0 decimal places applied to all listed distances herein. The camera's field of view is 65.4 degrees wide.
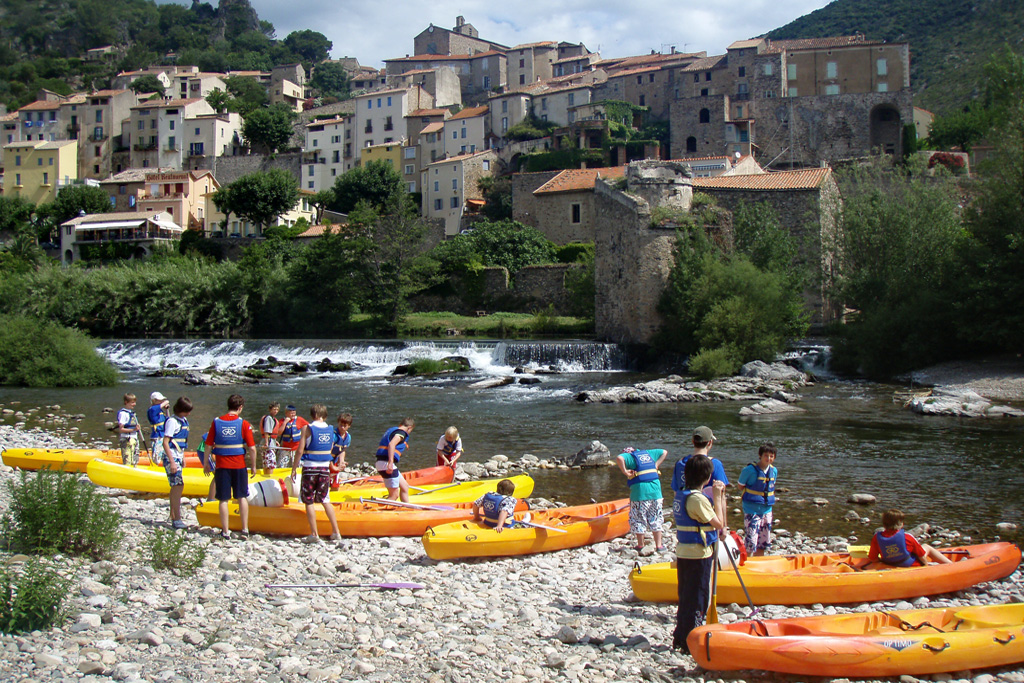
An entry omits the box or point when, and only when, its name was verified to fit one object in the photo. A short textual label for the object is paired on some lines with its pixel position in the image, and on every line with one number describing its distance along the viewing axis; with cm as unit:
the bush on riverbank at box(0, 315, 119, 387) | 2308
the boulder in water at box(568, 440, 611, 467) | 1216
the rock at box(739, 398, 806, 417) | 1722
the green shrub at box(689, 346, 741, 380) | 2289
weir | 2733
